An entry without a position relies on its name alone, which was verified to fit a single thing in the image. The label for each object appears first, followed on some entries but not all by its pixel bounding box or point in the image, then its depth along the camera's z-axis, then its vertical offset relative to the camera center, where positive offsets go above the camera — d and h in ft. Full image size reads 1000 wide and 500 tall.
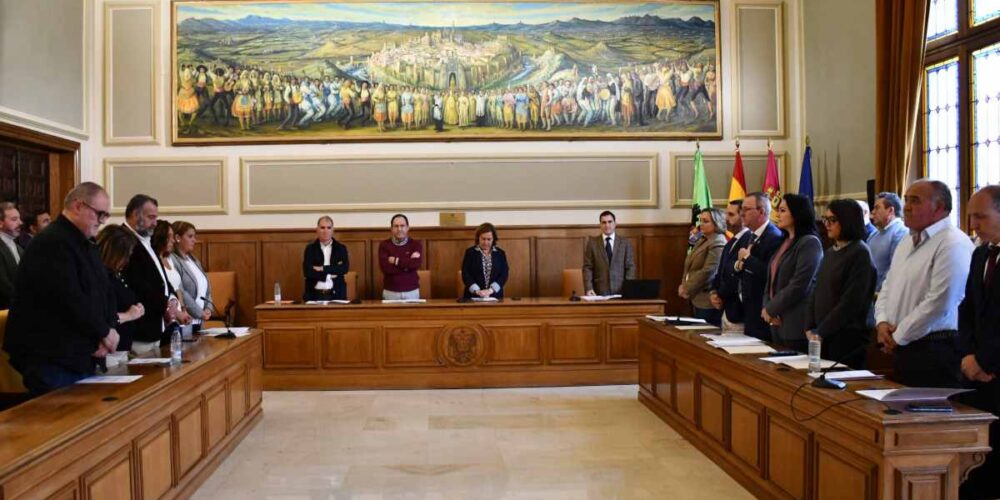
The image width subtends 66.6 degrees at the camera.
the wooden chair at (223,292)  30.73 -1.72
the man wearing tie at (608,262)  28.04 -0.61
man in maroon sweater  26.68 -0.48
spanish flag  31.68 +2.51
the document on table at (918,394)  10.25 -2.07
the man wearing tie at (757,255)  17.48 -0.26
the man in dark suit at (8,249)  20.27 +0.07
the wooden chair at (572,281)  30.25 -1.43
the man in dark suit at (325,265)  26.63 -0.59
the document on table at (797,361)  13.30 -2.11
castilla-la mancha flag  31.49 +2.59
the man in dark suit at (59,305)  12.32 -0.88
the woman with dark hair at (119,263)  14.78 -0.24
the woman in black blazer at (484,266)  26.91 -0.69
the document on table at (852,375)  12.34 -2.17
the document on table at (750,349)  15.05 -2.11
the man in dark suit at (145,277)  16.03 -0.56
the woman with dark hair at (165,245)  17.39 +0.12
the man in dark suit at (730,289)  18.98 -1.12
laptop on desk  25.66 -1.49
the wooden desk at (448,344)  25.09 -3.21
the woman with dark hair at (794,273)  15.83 -0.62
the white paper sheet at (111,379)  12.78 -2.18
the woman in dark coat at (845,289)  14.39 -0.89
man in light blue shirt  18.39 +0.35
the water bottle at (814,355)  12.58 -1.88
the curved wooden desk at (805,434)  9.82 -2.95
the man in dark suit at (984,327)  11.15 -1.30
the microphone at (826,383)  11.55 -2.15
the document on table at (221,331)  19.77 -2.16
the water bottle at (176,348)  14.69 -1.91
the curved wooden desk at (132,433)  9.00 -2.68
